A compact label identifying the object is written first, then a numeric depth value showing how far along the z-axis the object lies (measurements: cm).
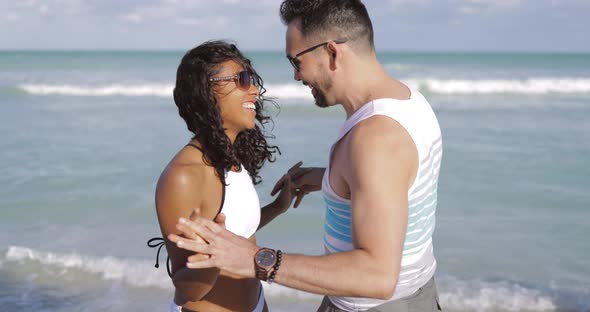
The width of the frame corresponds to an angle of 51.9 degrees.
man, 174
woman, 242
